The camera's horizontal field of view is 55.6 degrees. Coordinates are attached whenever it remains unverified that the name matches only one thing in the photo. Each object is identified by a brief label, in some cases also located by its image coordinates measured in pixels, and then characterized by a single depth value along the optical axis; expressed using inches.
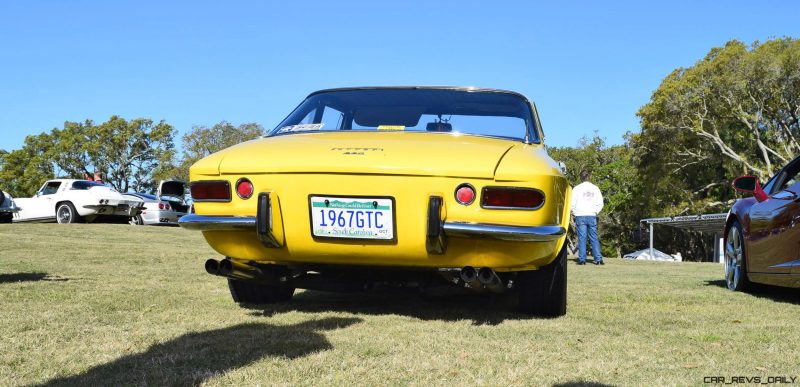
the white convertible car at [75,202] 810.8
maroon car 203.2
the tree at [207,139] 2055.9
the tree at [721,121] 1057.5
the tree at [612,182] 1769.2
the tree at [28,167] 2196.1
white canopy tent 872.3
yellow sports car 148.0
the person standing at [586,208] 476.4
